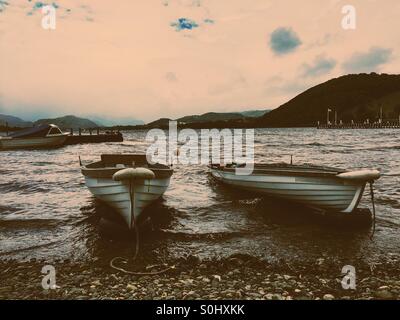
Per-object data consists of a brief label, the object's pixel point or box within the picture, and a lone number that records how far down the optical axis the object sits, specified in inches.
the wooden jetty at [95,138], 2955.2
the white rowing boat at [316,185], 439.8
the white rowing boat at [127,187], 405.4
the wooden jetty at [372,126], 7180.1
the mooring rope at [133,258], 319.9
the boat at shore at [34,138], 2175.2
